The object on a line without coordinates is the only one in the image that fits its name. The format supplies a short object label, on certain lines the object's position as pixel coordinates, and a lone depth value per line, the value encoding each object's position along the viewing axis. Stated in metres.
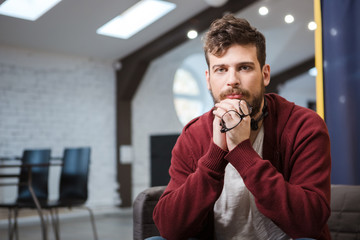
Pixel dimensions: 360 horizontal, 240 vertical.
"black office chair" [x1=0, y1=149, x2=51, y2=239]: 3.50
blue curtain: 1.96
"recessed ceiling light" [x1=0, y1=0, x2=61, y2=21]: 5.11
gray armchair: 1.38
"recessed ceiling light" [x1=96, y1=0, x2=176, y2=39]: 5.89
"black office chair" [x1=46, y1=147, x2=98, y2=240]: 3.59
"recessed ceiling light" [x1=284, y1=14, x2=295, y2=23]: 5.39
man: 1.09
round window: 8.32
